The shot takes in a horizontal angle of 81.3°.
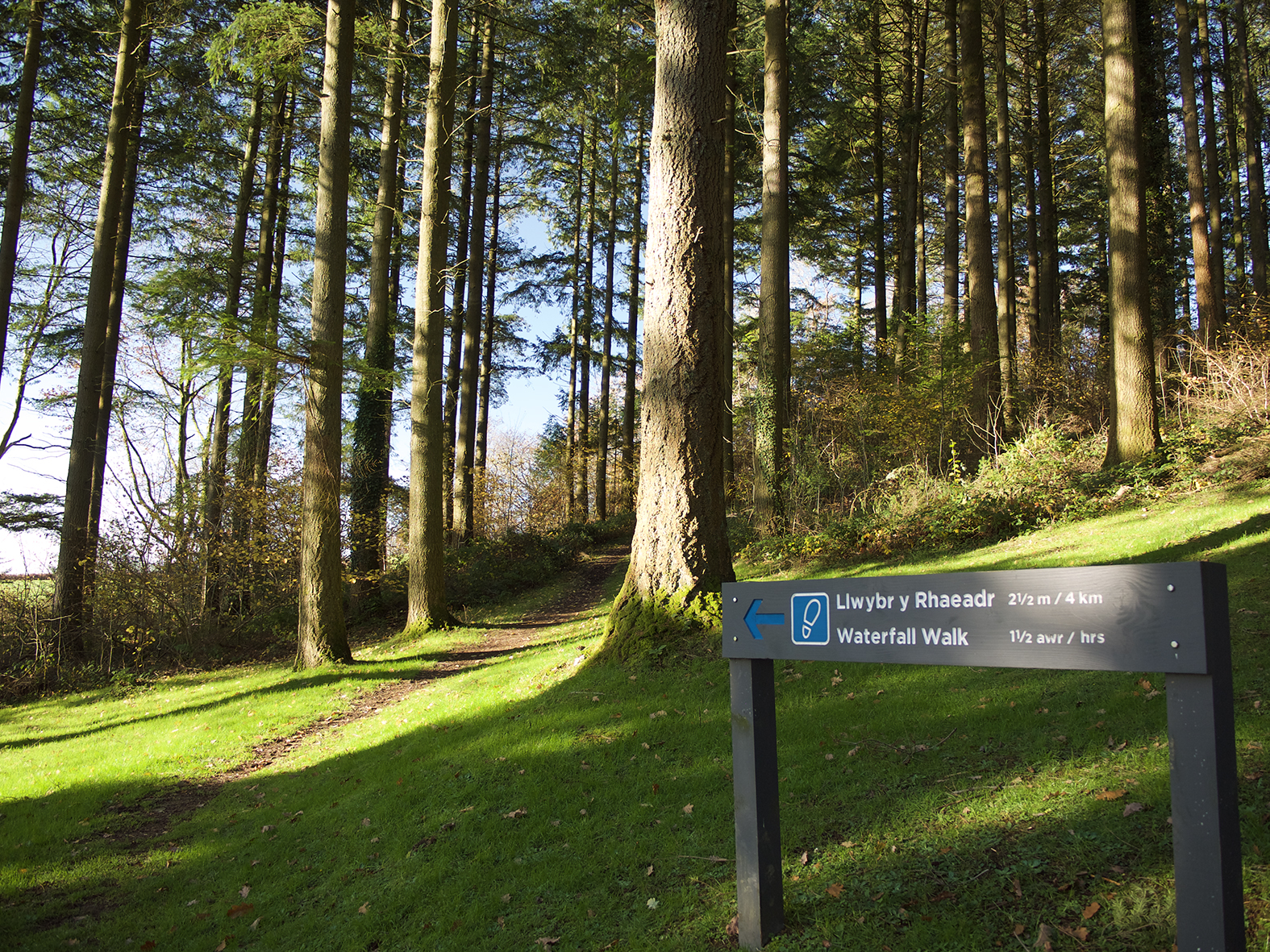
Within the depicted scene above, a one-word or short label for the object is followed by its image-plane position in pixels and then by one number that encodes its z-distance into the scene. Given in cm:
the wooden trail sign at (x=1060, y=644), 194
